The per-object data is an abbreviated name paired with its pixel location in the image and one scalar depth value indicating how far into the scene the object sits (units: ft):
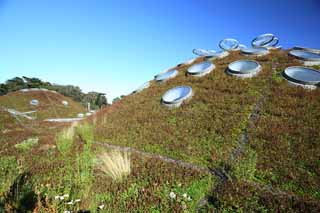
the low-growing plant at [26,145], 32.96
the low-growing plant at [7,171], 18.03
